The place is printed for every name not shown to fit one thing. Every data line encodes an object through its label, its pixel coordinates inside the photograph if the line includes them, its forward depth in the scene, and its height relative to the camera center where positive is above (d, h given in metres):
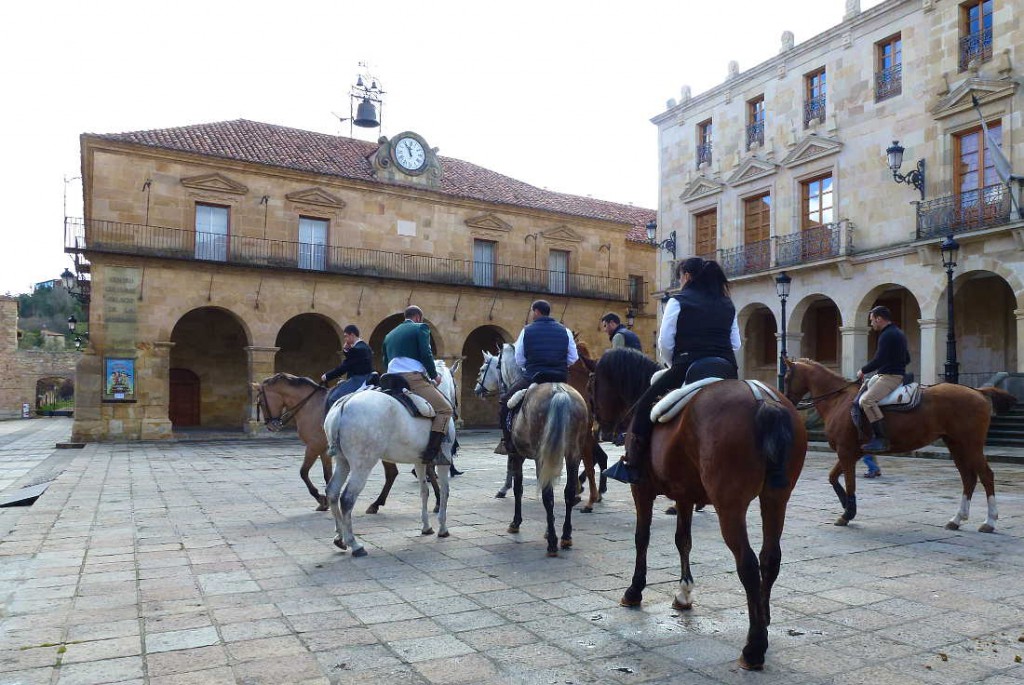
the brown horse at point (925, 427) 6.89 -0.72
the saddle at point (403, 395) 6.40 -0.39
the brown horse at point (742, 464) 3.53 -0.58
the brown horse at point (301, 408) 8.41 -0.69
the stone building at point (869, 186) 17.05 +4.79
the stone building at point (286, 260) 21.66 +3.20
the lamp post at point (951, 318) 14.79 +0.81
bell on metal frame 31.02 +10.14
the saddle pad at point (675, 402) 4.02 -0.27
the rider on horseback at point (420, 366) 6.55 -0.14
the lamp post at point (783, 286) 18.53 +1.83
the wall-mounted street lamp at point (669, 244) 26.31 +3.99
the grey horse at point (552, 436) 5.94 -0.70
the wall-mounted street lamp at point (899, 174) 17.77 +4.62
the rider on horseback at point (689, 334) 4.23 +0.12
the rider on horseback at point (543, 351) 6.54 +0.01
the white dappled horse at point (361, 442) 5.90 -0.77
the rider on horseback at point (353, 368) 8.22 -0.20
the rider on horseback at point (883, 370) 7.41 -0.15
